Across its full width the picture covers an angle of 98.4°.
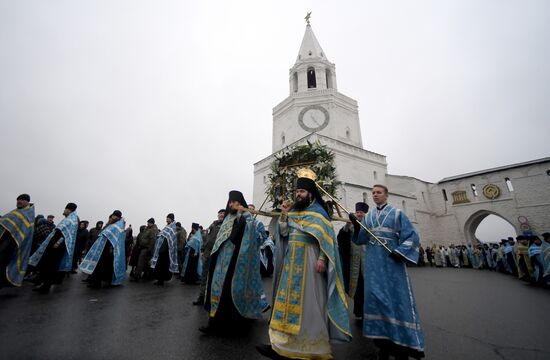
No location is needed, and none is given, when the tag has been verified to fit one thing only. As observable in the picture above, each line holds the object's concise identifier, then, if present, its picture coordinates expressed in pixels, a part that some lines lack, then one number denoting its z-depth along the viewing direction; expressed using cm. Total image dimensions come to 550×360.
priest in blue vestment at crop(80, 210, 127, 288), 681
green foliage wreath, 600
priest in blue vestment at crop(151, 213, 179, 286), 804
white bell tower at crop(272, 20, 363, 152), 2455
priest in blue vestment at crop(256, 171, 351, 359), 257
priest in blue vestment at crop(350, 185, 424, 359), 271
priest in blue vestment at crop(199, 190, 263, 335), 357
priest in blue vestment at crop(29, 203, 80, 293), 616
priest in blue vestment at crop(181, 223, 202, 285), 856
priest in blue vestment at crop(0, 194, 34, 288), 527
